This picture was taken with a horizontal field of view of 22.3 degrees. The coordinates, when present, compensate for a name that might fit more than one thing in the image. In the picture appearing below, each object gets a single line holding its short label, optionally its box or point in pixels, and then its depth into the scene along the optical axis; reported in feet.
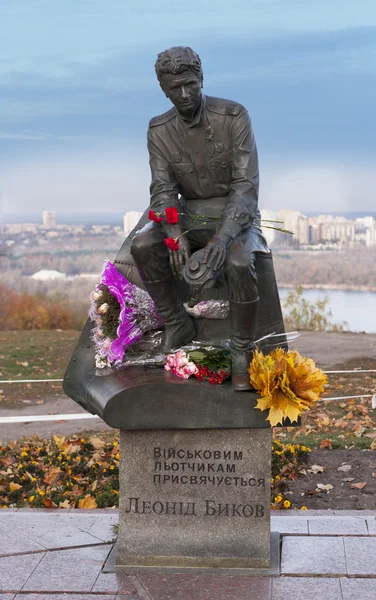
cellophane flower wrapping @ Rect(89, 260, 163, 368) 17.17
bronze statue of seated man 16.14
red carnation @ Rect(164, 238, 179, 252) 16.55
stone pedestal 16.20
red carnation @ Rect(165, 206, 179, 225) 16.75
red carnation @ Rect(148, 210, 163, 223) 16.88
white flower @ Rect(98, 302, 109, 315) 17.39
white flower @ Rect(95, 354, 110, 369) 17.52
